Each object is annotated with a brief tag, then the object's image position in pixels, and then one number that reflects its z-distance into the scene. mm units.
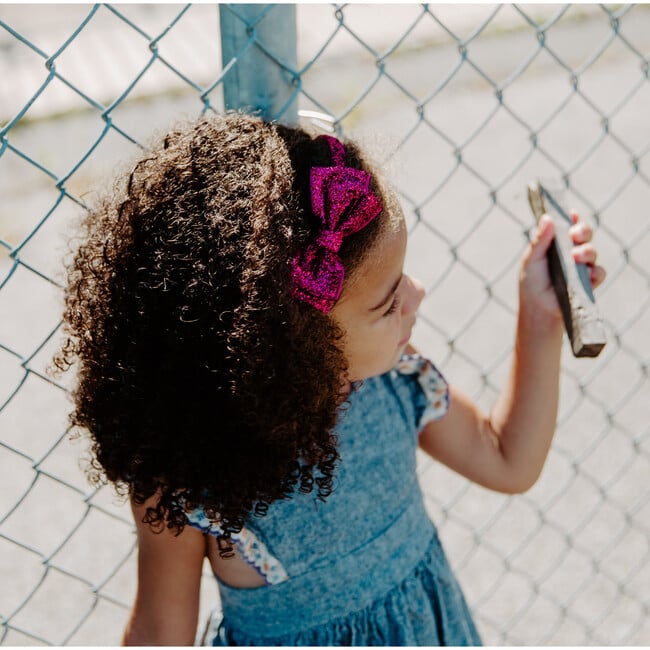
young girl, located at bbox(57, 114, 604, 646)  1000
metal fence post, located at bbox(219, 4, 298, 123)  1140
